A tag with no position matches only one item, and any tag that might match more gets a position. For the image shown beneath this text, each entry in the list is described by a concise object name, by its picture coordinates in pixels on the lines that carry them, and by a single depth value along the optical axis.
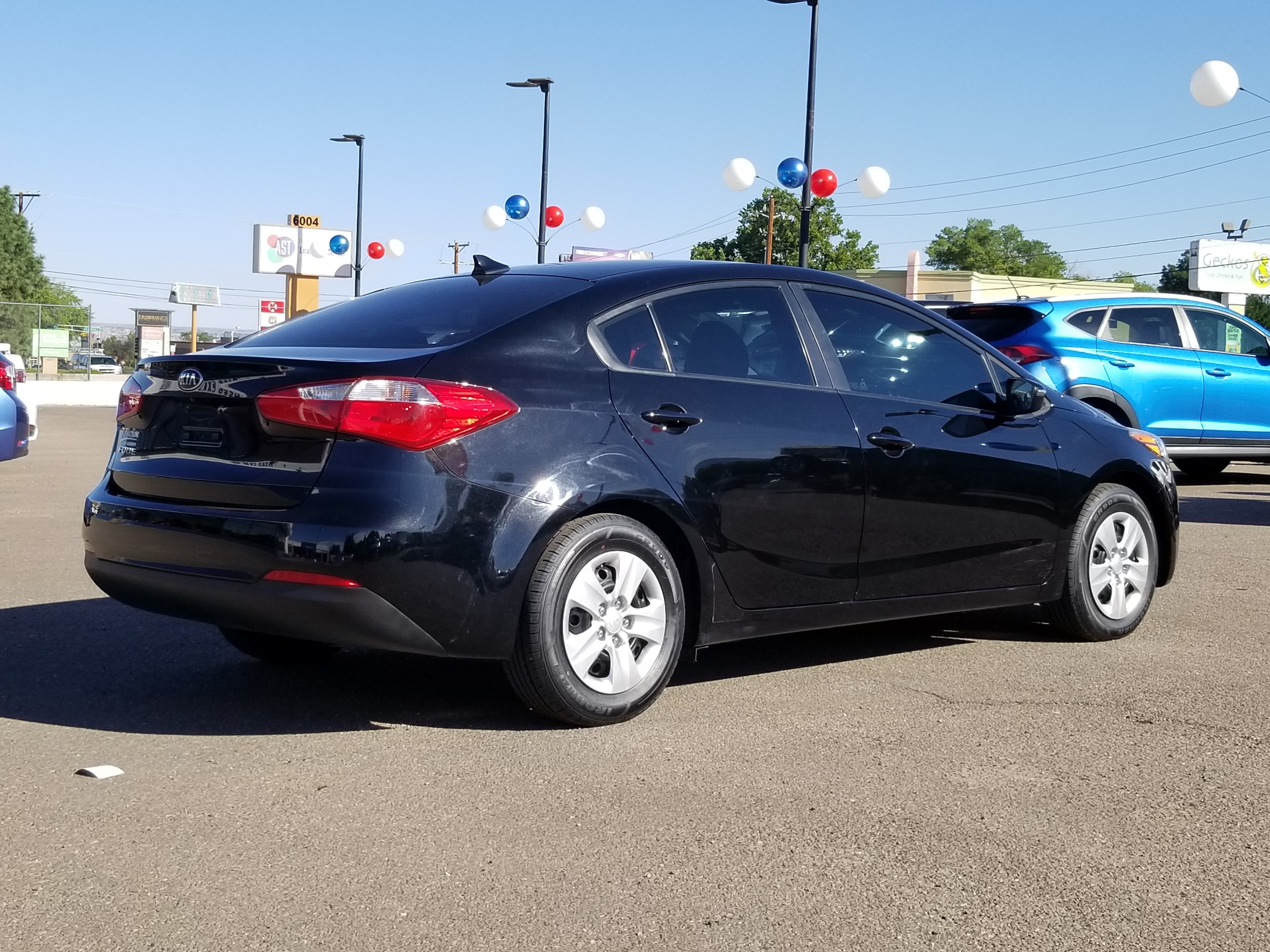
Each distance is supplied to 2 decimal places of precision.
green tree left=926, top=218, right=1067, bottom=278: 125.50
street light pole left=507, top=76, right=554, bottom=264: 35.56
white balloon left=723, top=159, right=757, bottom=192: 26.50
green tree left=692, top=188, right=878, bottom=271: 89.12
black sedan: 4.26
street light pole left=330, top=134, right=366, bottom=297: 47.59
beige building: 74.81
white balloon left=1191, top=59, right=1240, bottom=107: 21.17
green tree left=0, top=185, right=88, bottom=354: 79.62
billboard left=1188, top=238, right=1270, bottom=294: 59.34
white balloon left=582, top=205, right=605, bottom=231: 38.59
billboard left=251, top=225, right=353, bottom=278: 68.38
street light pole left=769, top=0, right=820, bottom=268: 23.88
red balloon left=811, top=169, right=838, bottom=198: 22.64
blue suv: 12.19
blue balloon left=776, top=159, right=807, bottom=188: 22.75
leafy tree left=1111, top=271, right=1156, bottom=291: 116.56
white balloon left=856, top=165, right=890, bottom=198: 25.14
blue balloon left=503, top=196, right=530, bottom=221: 35.44
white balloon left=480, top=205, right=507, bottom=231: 37.97
